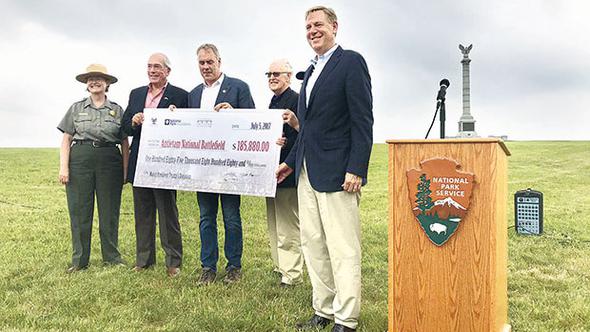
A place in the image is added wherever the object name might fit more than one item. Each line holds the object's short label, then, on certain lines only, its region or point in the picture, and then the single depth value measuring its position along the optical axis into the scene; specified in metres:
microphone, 3.54
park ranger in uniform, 5.75
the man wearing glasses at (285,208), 5.02
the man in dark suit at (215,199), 5.10
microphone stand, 3.54
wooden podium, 3.17
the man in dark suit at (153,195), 5.41
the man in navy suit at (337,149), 3.56
